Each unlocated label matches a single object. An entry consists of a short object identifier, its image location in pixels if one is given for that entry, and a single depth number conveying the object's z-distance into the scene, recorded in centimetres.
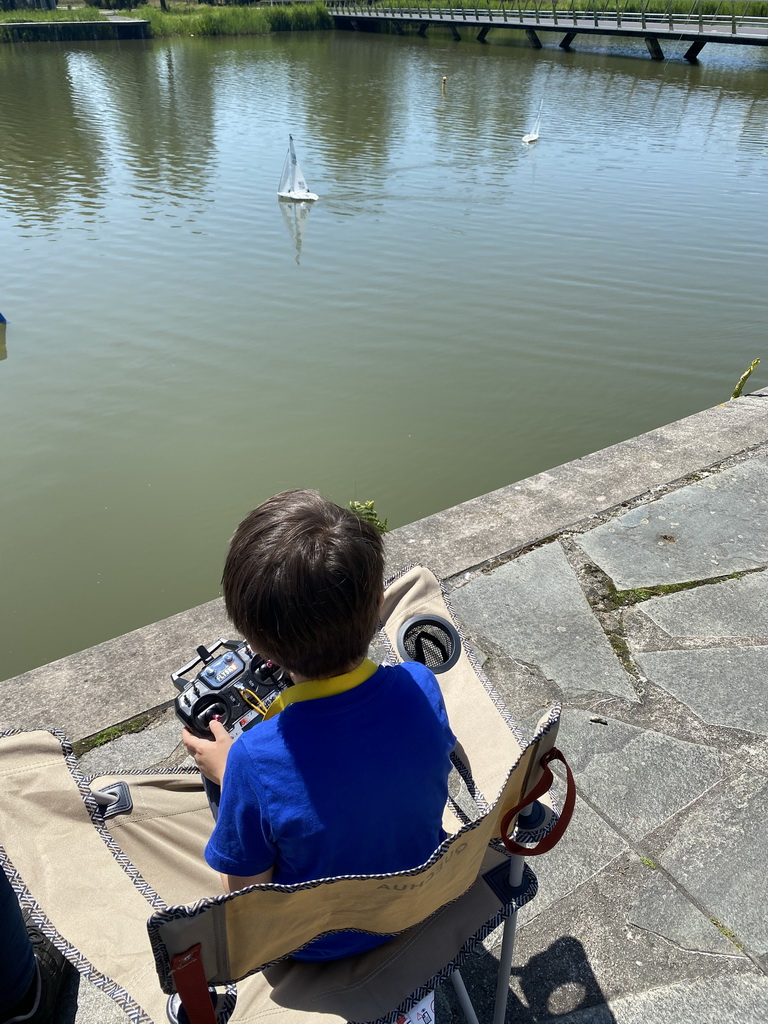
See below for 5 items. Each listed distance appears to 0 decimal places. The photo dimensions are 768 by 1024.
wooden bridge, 3491
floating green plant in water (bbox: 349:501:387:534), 350
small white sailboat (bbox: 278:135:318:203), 1303
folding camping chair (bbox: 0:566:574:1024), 103
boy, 112
